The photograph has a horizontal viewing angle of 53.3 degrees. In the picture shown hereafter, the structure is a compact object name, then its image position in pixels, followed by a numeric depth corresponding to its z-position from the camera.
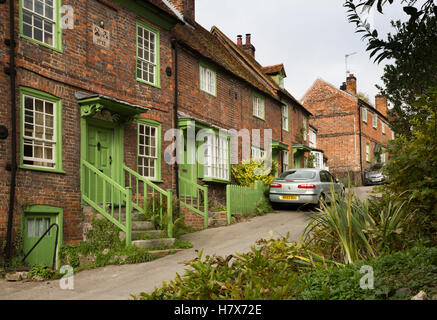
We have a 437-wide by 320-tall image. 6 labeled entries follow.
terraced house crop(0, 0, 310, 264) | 9.21
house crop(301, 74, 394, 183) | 35.62
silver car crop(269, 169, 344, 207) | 15.88
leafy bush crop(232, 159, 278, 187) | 18.00
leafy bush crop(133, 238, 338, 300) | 4.18
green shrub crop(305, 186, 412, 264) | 5.47
